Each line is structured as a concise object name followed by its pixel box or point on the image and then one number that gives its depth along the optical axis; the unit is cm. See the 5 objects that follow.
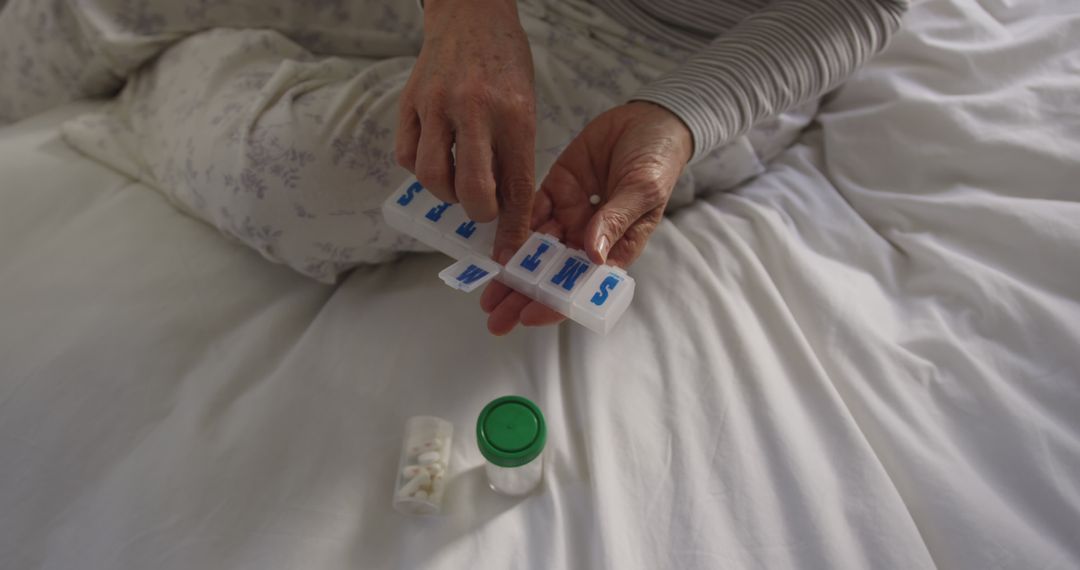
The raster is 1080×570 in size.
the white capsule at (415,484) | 58
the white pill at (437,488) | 59
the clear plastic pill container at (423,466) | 58
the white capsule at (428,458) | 60
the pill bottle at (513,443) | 55
